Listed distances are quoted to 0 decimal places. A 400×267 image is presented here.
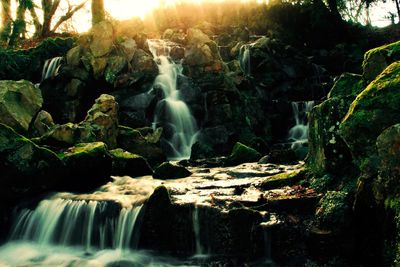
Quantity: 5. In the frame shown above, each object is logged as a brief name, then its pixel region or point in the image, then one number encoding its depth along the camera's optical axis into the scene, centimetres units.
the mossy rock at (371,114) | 564
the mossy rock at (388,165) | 477
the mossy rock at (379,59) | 750
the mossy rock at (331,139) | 712
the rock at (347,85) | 831
